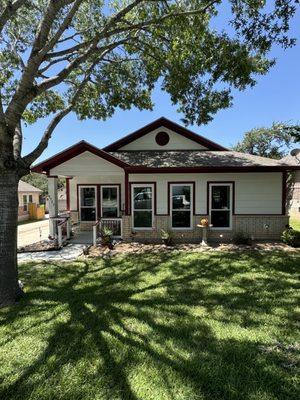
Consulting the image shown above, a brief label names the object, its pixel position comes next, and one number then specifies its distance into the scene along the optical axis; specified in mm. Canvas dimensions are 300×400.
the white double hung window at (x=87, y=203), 15344
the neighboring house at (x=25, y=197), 27050
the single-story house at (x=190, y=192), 11641
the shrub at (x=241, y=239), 11312
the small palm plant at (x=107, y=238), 10891
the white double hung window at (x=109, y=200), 15195
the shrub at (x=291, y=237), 10758
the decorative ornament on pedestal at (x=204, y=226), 11449
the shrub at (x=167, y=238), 11266
